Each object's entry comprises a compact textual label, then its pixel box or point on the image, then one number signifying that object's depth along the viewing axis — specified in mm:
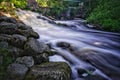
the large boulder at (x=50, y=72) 2301
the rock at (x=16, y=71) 2431
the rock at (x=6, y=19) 4055
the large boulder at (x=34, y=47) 2938
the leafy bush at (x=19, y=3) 7456
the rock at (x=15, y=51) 2831
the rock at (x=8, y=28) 3460
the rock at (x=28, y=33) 3511
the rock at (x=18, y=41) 3102
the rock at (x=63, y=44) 3666
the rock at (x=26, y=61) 2643
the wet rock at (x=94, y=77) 2646
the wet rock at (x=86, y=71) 2777
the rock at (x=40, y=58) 2853
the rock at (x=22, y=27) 3766
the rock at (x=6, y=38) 3108
